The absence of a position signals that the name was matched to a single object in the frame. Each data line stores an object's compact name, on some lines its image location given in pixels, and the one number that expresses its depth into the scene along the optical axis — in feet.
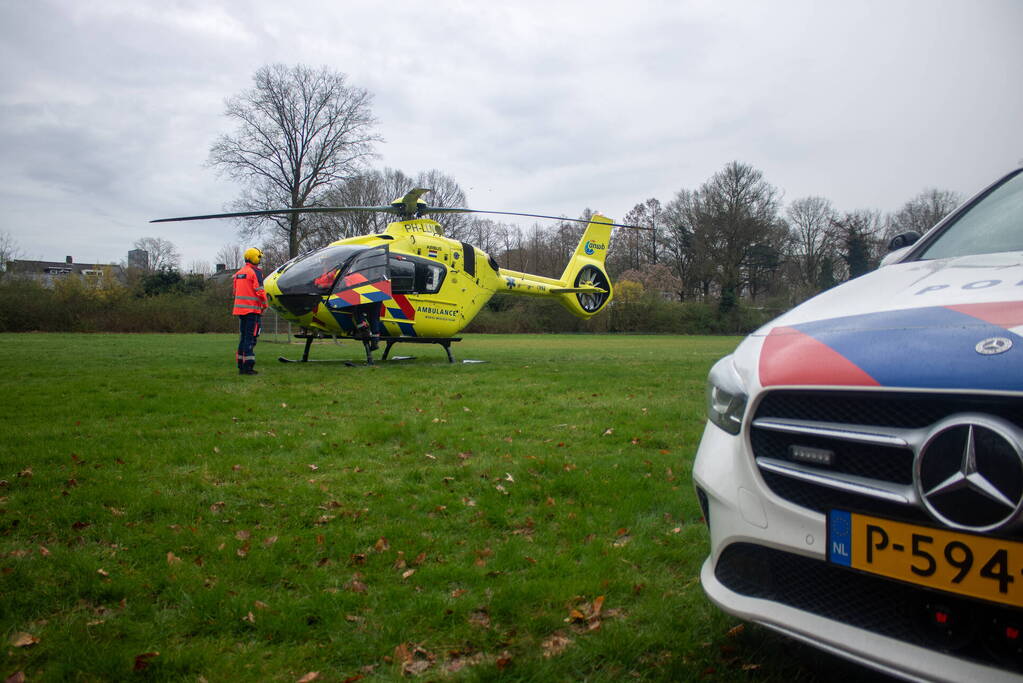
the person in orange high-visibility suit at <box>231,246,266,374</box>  35.32
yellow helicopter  39.91
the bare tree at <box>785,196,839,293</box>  150.20
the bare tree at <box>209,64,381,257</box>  115.75
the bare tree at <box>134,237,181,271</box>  183.73
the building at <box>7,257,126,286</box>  101.76
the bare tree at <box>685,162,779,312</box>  150.20
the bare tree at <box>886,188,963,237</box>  122.62
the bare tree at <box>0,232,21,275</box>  114.11
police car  5.10
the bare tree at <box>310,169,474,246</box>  117.91
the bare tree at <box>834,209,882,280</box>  117.60
